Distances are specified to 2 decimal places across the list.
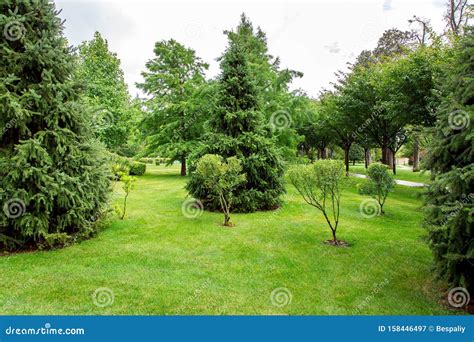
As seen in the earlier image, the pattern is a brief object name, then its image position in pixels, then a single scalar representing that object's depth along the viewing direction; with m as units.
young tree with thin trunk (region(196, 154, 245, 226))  10.04
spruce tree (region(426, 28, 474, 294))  4.55
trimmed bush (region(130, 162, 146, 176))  25.67
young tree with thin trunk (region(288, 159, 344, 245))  8.20
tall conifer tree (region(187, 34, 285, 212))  12.46
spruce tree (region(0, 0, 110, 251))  7.21
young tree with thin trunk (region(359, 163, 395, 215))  12.27
